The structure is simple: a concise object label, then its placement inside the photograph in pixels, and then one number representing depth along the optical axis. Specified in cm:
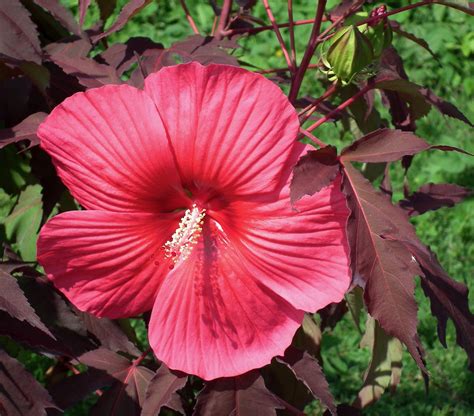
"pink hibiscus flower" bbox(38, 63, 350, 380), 102
